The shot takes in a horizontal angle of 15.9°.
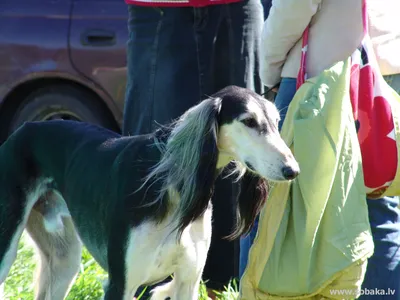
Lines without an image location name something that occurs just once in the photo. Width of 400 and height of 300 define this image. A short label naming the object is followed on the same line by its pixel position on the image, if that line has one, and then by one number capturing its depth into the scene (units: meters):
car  11.18
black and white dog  5.29
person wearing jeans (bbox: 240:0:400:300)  5.63
